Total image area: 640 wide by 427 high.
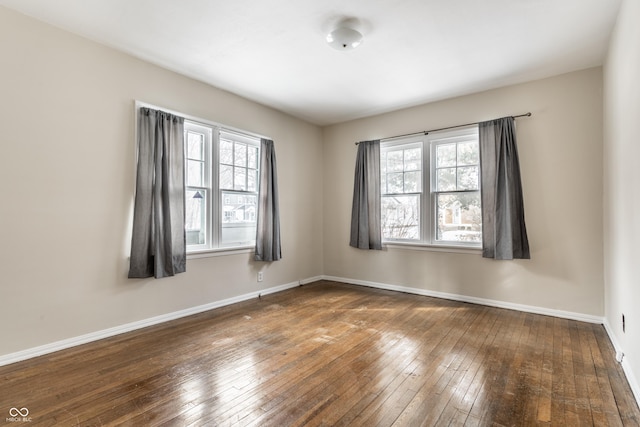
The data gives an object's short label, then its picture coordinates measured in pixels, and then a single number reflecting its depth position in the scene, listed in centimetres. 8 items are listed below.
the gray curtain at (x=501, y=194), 384
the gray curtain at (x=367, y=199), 507
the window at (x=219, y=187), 389
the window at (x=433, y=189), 433
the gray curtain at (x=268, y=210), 456
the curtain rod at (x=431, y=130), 388
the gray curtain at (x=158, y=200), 325
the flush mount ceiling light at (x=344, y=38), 276
